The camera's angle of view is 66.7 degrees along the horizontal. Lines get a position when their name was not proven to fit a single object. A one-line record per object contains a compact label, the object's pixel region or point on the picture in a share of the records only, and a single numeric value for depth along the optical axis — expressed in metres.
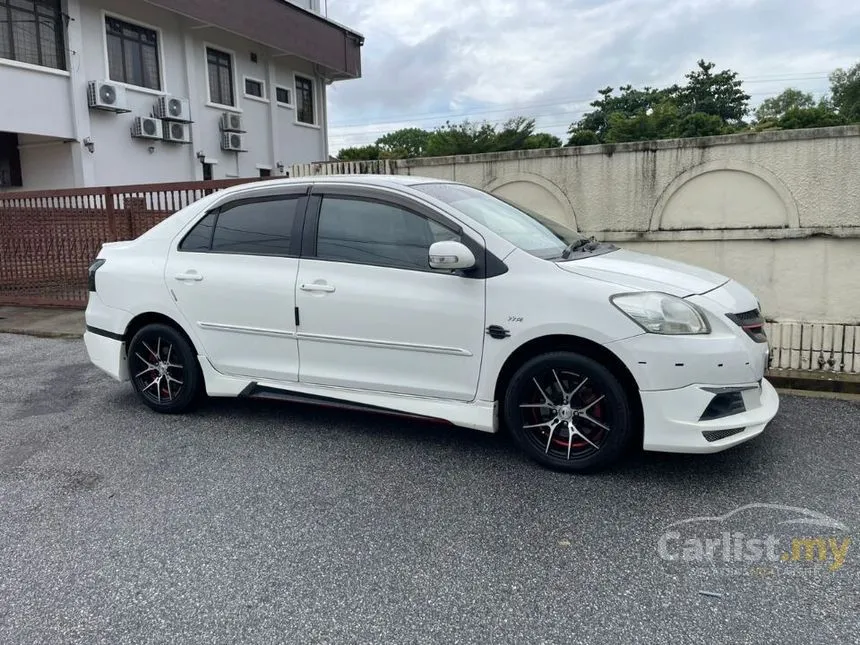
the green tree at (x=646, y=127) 26.39
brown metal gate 9.09
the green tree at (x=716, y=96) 49.44
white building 14.37
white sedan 3.47
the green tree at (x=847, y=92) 43.41
